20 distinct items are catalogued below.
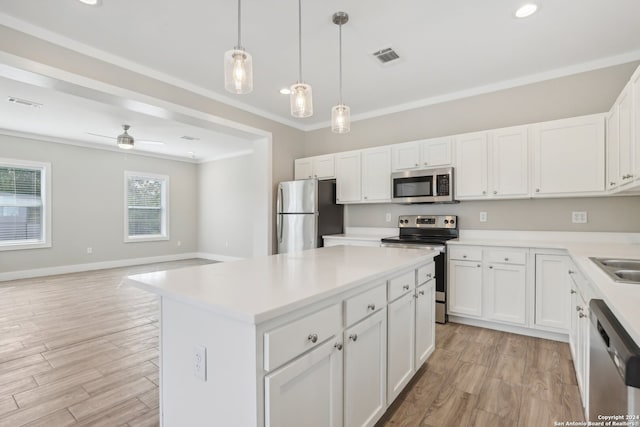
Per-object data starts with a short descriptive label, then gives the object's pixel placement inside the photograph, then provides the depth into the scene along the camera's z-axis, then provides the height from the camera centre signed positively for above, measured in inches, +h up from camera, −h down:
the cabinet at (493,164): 128.2 +20.7
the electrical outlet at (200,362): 46.6 -23.0
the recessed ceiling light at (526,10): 91.0 +60.6
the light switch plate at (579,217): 124.9 -2.4
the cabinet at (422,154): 146.2 +28.6
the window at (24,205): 223.3 +5.6
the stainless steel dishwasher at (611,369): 32.0 -19.9
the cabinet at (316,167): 185.6 +27.7
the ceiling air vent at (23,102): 160.7 +59.0
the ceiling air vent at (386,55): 116.6 +60.7
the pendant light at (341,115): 95.7 +30.3
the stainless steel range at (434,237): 134.8 -12.7
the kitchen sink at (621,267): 67.0 -13.2
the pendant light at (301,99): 83.3 +30.5
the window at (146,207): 285.6 +5.1
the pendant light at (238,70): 69.8 +32.6
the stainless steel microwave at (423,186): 143.9 +12.6
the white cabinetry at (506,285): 119.5 -29.5
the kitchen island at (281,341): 40.9 -20.8
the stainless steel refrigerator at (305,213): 169.0 -0.8
